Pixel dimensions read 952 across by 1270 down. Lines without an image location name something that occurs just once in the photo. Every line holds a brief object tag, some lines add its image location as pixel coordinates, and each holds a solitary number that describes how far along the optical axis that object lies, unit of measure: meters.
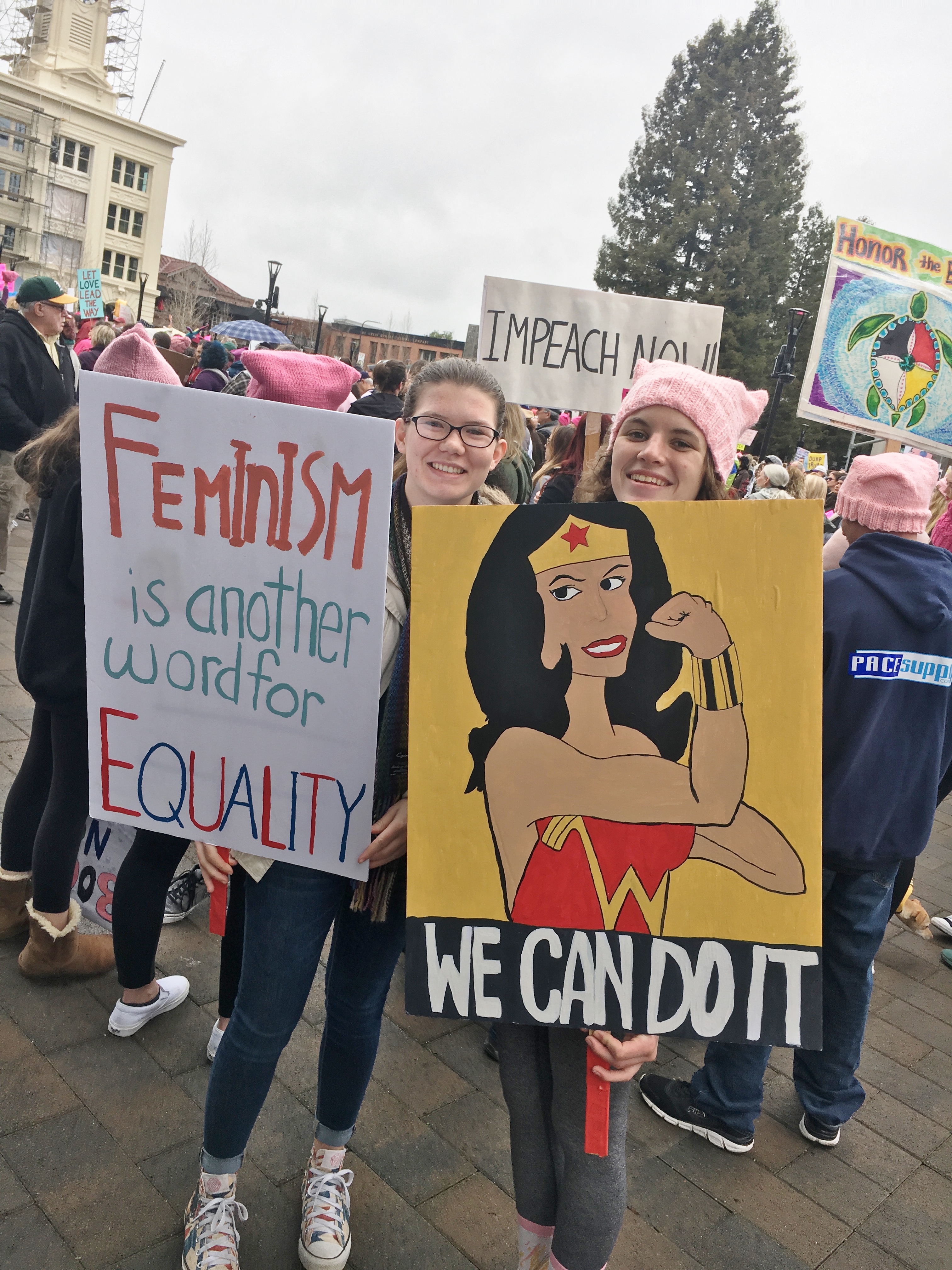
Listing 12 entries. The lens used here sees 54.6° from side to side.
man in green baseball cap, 5.39
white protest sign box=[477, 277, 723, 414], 3.83
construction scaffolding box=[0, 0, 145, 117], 67.69
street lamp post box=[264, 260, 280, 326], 21.67
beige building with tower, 55.19
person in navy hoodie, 2.26
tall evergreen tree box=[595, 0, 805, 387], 37.19
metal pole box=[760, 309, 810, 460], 15.92
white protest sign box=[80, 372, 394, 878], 1.60
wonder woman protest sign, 1.35
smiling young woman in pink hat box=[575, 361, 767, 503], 1.71
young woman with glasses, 1.73
